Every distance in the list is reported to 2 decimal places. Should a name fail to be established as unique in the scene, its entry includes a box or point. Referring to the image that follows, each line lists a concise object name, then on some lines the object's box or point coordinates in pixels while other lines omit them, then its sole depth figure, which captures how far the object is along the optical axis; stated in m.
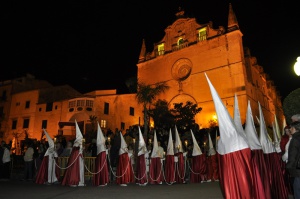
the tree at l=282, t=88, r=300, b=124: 9.29
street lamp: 10.02
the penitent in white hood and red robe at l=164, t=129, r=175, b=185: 11.57
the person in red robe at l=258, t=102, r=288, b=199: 6.32
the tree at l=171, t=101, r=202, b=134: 30.71
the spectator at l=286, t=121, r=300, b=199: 4.64
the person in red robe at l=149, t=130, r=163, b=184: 11.50
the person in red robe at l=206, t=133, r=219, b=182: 13.29
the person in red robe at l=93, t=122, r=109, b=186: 10.05
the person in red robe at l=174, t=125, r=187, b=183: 11.89
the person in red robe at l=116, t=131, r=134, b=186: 10.53
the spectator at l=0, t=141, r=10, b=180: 12.65
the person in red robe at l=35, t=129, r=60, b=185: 10.73
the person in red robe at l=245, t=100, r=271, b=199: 5.77
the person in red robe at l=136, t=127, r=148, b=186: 10.90
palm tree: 31.67
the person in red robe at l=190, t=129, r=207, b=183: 12.48
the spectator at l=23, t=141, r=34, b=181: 12.63
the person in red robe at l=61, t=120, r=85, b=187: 9.71
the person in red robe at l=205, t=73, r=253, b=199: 4.55
